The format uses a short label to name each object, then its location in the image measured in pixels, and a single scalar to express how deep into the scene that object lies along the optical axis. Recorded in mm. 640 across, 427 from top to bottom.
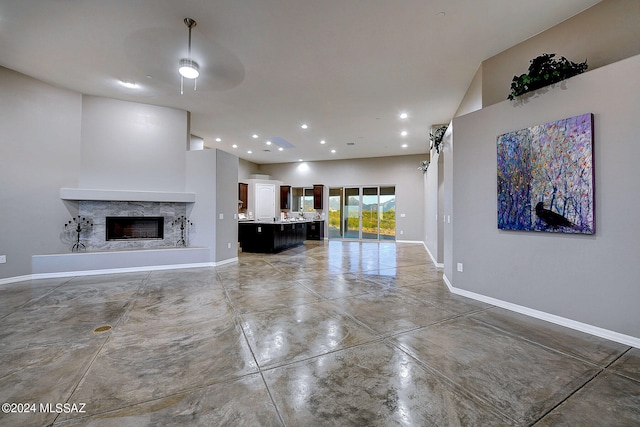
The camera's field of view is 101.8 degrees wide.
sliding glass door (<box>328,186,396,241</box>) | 11289
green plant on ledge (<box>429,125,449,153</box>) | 5675
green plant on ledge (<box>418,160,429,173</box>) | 8371
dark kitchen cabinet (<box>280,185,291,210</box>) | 12242
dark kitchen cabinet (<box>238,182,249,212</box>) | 11180
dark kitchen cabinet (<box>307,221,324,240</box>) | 11805
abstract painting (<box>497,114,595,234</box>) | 2795
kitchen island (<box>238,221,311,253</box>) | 8148
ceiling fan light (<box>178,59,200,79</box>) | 3679
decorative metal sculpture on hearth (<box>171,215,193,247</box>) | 6281
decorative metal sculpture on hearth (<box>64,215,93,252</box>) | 5258
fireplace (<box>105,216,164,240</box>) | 5766
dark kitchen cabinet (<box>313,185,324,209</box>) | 11820
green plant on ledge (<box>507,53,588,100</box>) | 2932
